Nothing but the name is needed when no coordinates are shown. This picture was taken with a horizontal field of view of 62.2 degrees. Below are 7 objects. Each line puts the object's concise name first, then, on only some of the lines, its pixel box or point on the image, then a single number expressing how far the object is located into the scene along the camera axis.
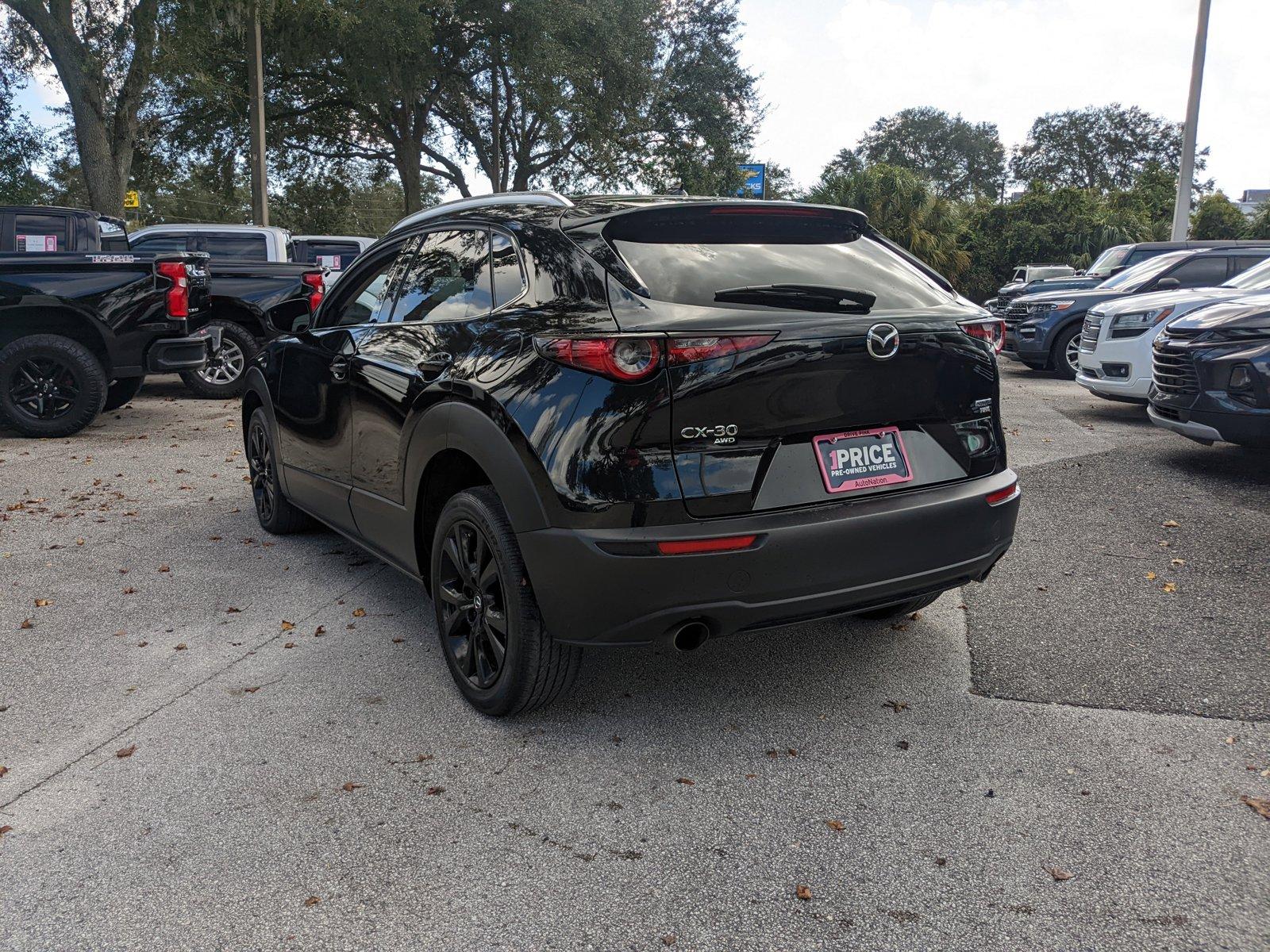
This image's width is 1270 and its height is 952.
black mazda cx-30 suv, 3.08
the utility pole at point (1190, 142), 23.14
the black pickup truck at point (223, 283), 11.04
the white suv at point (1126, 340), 10.64
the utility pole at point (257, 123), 20.75
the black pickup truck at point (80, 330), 9.23
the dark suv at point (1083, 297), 13.93
